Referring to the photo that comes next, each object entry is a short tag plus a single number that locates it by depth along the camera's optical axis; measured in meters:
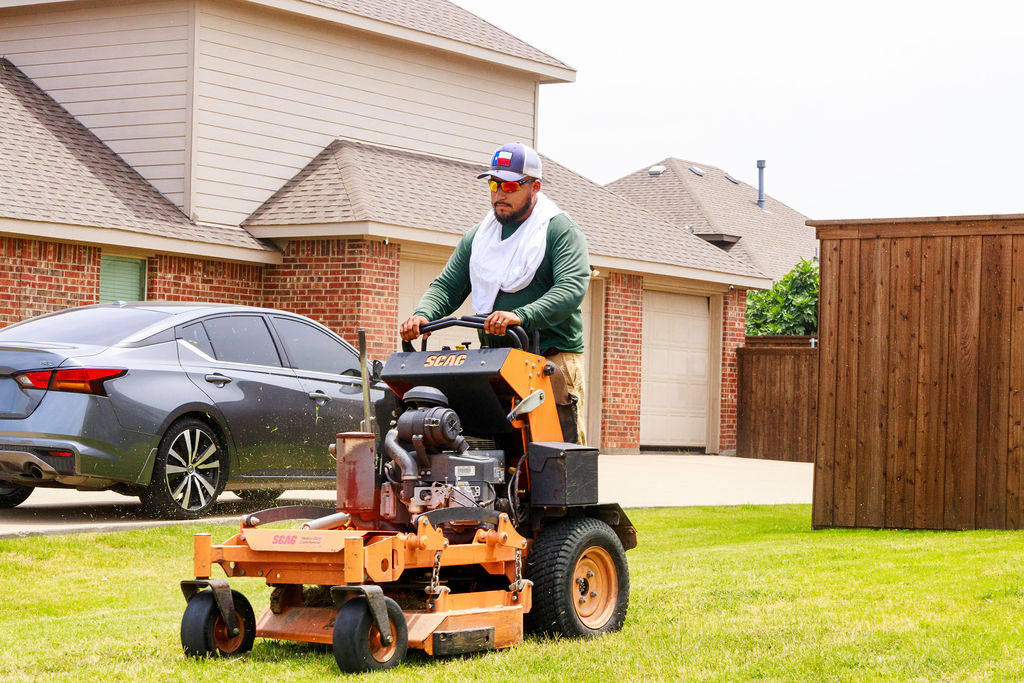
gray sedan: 9.40
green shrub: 26.77
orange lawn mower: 5.39
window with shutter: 16.30
